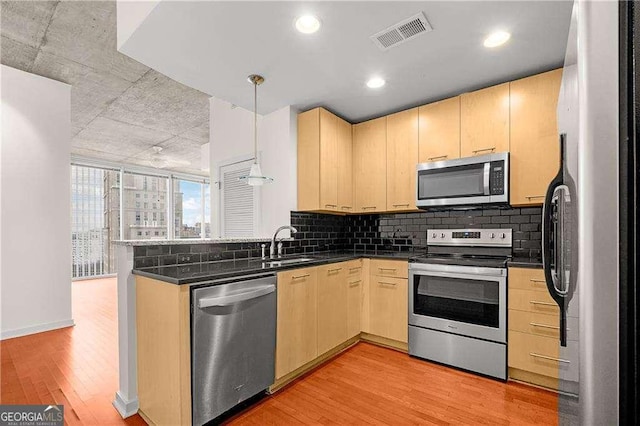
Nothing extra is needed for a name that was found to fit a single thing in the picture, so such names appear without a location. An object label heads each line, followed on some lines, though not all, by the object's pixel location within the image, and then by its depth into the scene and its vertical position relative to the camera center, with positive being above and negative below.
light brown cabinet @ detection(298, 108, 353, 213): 3.06 +0.54
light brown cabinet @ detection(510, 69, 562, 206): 2.39 +0.62
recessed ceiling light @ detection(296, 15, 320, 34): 1.81 +1.18
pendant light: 2.50 +0.34
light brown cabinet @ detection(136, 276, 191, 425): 1.60 -0.79
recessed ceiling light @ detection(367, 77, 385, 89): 2.60 +1.17
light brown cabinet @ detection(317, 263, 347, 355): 2.54 -0.84
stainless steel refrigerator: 0.54 +0.00
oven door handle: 2.32 -0.50
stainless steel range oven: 2.32 -0.79
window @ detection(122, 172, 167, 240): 7.05 +0.24
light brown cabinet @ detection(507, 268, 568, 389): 2.13 -0.88
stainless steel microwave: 2.57 +0.28
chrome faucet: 2.85 -0.31
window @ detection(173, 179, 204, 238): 7.87 +0.10
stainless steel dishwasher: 1.67 -0.80
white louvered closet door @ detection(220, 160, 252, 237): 3.64 +0.13
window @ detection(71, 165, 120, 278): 6.50 -0.10
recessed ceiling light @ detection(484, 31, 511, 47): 1.98 +1.18
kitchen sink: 2.29 -0.40
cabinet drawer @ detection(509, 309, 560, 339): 2.12 -0.82
